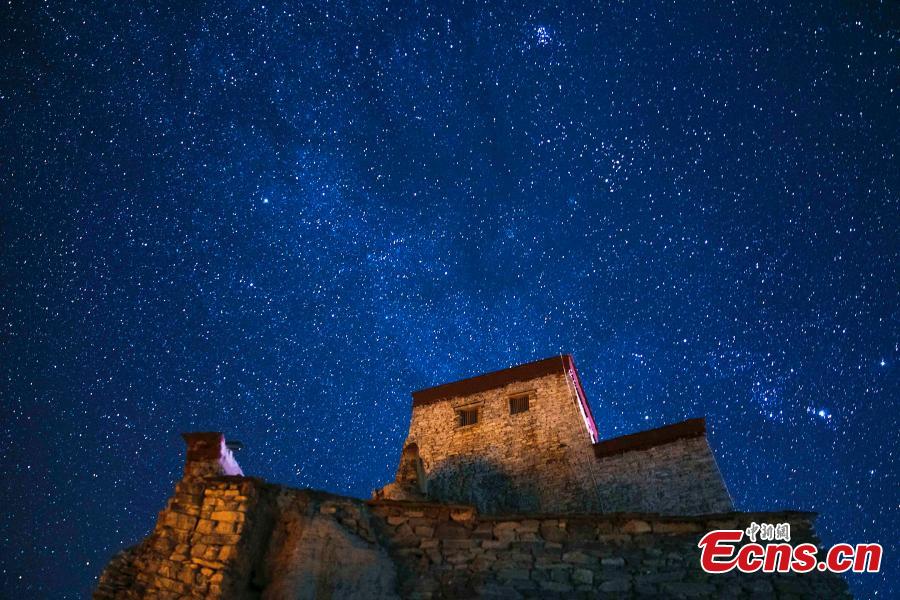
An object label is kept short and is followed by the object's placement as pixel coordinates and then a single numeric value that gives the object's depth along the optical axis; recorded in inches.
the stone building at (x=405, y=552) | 265.3
